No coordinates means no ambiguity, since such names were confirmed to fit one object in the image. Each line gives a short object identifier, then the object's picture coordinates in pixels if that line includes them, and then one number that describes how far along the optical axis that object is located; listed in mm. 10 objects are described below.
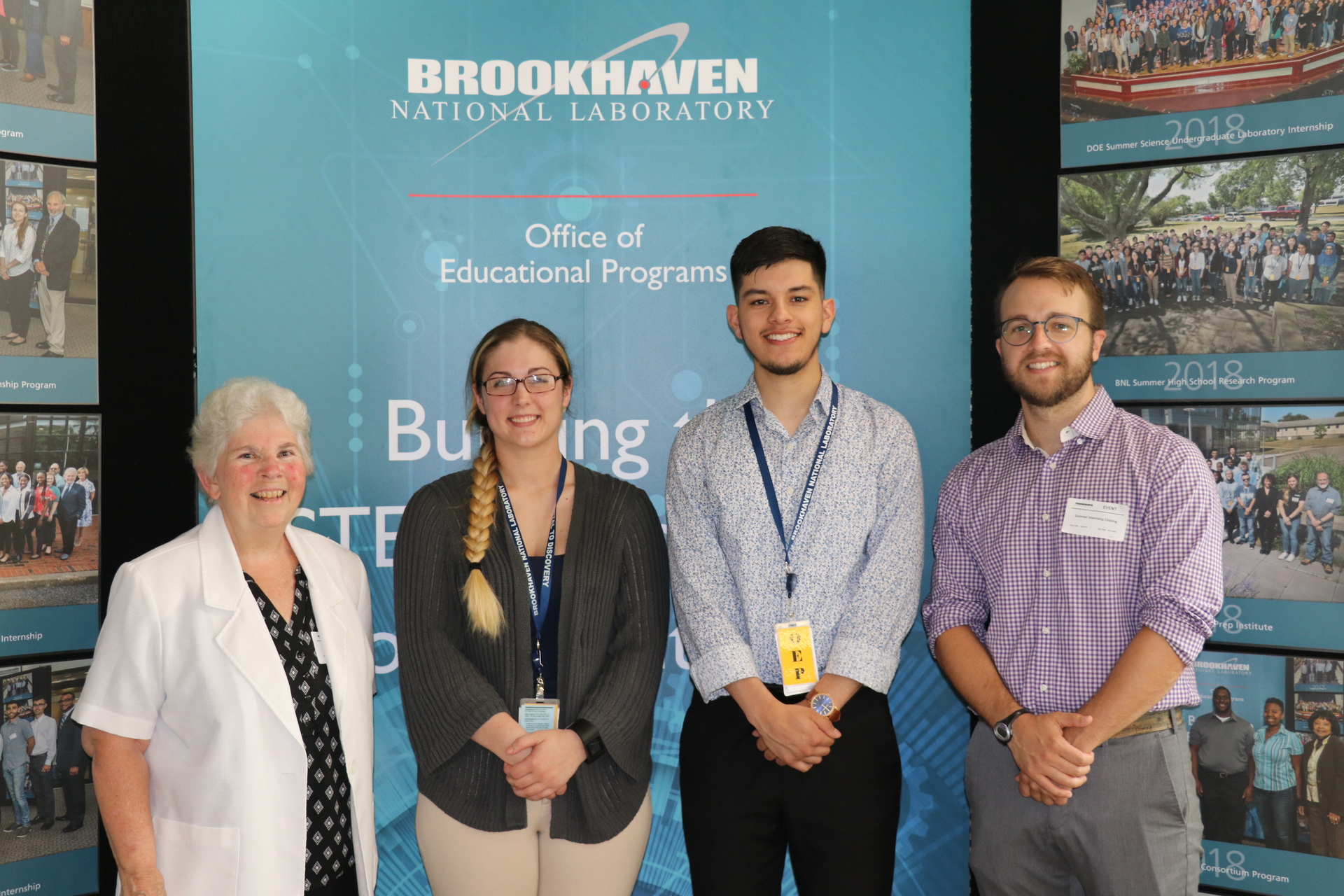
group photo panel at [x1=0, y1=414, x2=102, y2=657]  2725
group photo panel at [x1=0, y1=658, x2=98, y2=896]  2719
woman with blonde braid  2211
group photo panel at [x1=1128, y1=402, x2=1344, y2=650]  2730
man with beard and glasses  2107
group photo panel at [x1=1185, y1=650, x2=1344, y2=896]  2725
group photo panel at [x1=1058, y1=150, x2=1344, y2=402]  2742
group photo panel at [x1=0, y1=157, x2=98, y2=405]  2727
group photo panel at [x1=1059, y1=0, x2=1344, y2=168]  2734
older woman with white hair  1941
